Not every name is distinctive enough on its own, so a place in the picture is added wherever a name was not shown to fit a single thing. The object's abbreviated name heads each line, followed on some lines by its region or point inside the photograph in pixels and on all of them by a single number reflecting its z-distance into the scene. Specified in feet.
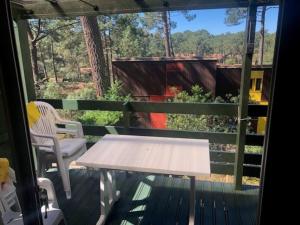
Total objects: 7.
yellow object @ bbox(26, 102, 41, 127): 9.20
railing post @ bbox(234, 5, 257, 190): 7.48
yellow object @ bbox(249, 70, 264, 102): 10.63
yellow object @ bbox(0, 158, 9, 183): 3.78
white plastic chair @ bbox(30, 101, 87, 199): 8.64
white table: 6.30
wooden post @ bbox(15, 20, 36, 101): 9.66
